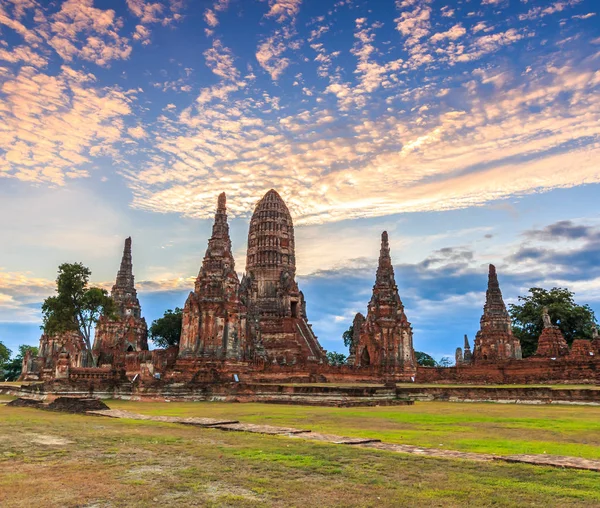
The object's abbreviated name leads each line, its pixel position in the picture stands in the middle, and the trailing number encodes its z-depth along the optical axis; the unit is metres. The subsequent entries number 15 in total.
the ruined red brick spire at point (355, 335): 52.01
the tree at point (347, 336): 94.02
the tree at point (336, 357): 99.99
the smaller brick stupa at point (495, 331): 59.31
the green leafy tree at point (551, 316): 61.66
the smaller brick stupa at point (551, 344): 43.66
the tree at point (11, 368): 78.44
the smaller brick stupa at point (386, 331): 44.47
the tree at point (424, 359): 107.00
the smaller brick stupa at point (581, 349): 36.63
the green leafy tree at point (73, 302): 43.03
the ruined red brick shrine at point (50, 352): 53.41
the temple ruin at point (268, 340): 36.56
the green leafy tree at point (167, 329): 76.81
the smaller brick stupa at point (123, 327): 56.38
